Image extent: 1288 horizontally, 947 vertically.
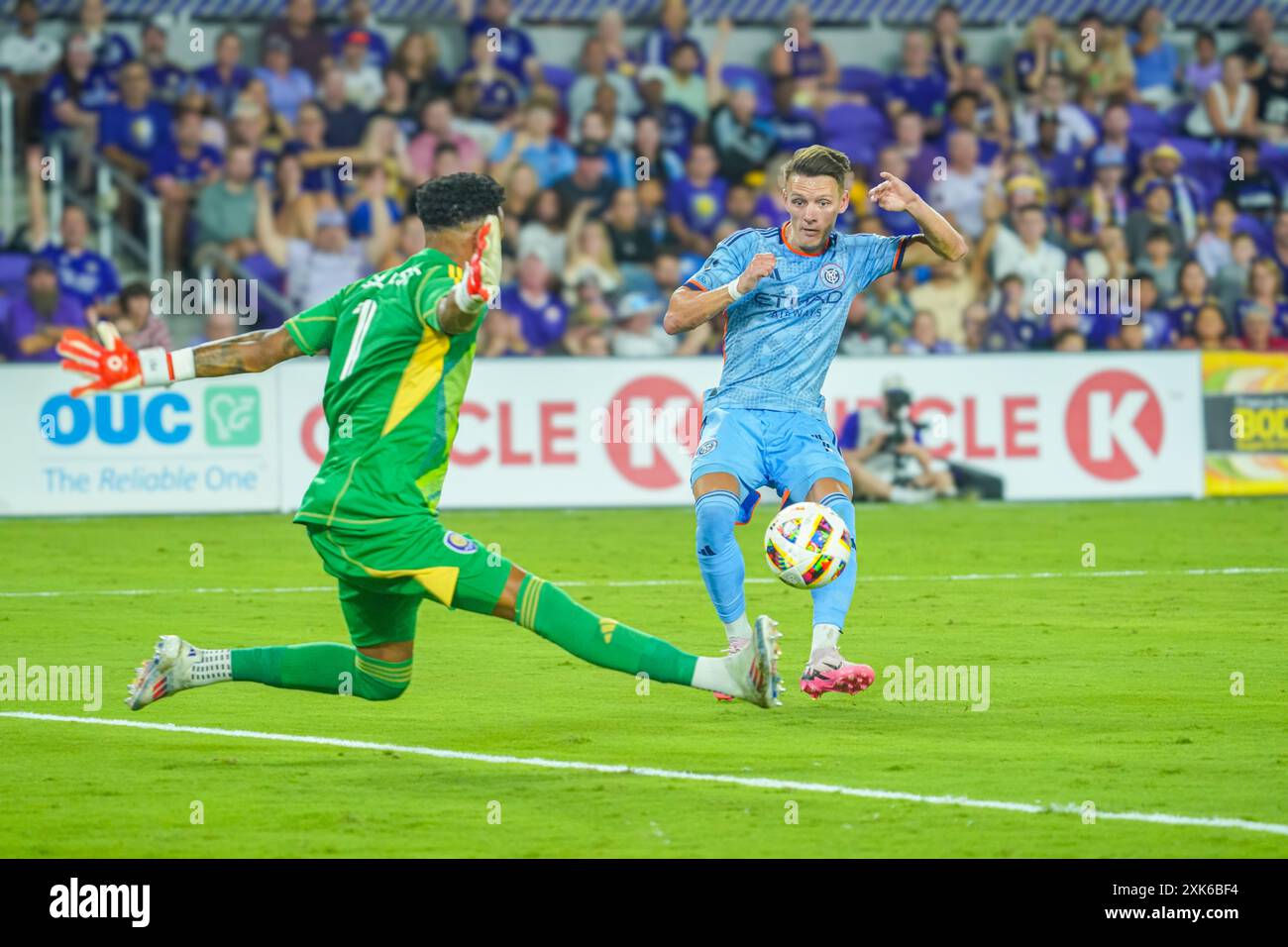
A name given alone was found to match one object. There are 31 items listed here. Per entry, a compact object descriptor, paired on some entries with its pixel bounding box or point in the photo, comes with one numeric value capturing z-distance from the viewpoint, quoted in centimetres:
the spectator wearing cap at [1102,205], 2251
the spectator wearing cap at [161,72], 2112
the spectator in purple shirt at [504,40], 2253
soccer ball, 884
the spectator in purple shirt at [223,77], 2139
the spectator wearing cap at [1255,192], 2328
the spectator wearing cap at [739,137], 2238
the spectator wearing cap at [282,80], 2173
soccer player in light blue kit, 898
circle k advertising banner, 1784
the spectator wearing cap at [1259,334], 2039
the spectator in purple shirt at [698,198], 2188
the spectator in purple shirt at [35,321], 1920
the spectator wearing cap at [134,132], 2083
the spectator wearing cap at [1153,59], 2466
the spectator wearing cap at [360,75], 2184
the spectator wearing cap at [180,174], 2056
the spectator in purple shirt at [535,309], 2038
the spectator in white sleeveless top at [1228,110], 2397
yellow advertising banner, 1958
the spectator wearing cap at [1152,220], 2233
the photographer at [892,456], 1898
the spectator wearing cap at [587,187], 2145
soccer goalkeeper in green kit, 732
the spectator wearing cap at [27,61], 2094
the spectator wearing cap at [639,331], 2017
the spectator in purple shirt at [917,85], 2345
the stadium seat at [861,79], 2397
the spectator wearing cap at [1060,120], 2338
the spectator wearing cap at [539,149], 2170
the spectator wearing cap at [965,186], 2225
